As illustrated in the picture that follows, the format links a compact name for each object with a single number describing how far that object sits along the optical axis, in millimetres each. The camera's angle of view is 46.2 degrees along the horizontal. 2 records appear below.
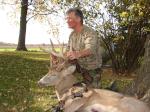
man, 2822
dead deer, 2606
